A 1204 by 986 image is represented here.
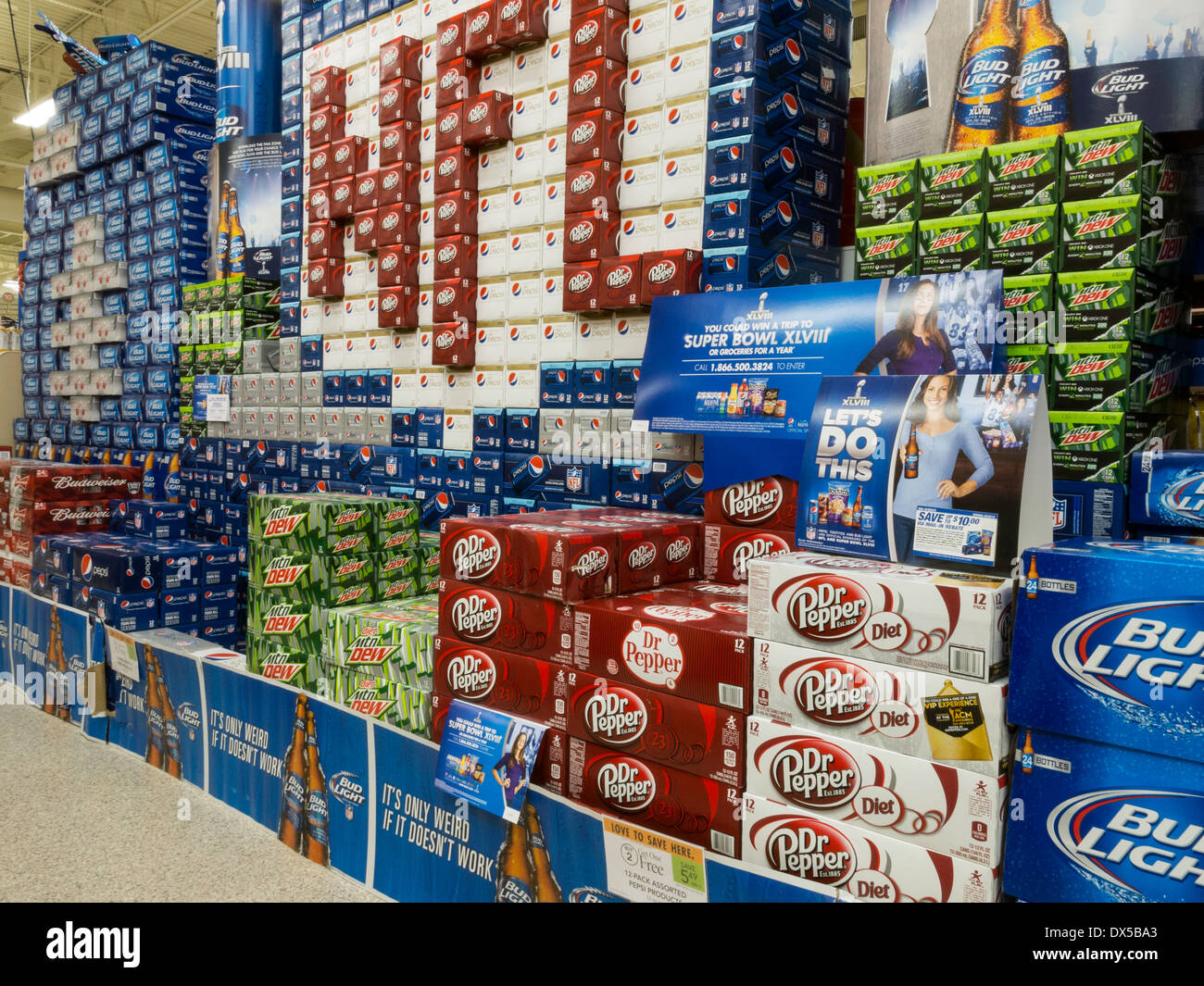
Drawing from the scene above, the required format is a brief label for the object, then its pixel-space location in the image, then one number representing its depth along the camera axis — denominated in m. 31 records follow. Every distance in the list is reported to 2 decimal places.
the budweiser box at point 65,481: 5.65
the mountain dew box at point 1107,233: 2.36
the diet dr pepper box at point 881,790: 1.68
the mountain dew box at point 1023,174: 2.49
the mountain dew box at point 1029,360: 2.45
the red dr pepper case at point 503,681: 2.38
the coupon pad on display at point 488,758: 2.36
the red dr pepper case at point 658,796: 2.06
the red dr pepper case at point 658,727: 2.05
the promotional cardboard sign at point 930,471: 1.78
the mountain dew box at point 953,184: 2.61
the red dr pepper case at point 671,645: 2.04
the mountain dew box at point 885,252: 2.69
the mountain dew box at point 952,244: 2.59
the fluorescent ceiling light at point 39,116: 8.09
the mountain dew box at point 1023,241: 2.47
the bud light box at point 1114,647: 1.48
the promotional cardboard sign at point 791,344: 2.37
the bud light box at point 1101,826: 1.49
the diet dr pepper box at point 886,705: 1.67
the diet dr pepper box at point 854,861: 1.71
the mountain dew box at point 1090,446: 2.36
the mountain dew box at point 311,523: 3.52
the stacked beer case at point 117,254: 6.57
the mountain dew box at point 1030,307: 2.45
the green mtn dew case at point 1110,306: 2.35
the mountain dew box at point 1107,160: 2.38
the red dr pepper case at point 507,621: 2.38
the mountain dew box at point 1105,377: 2.36
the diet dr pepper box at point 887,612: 1.68
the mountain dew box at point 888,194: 2.73
